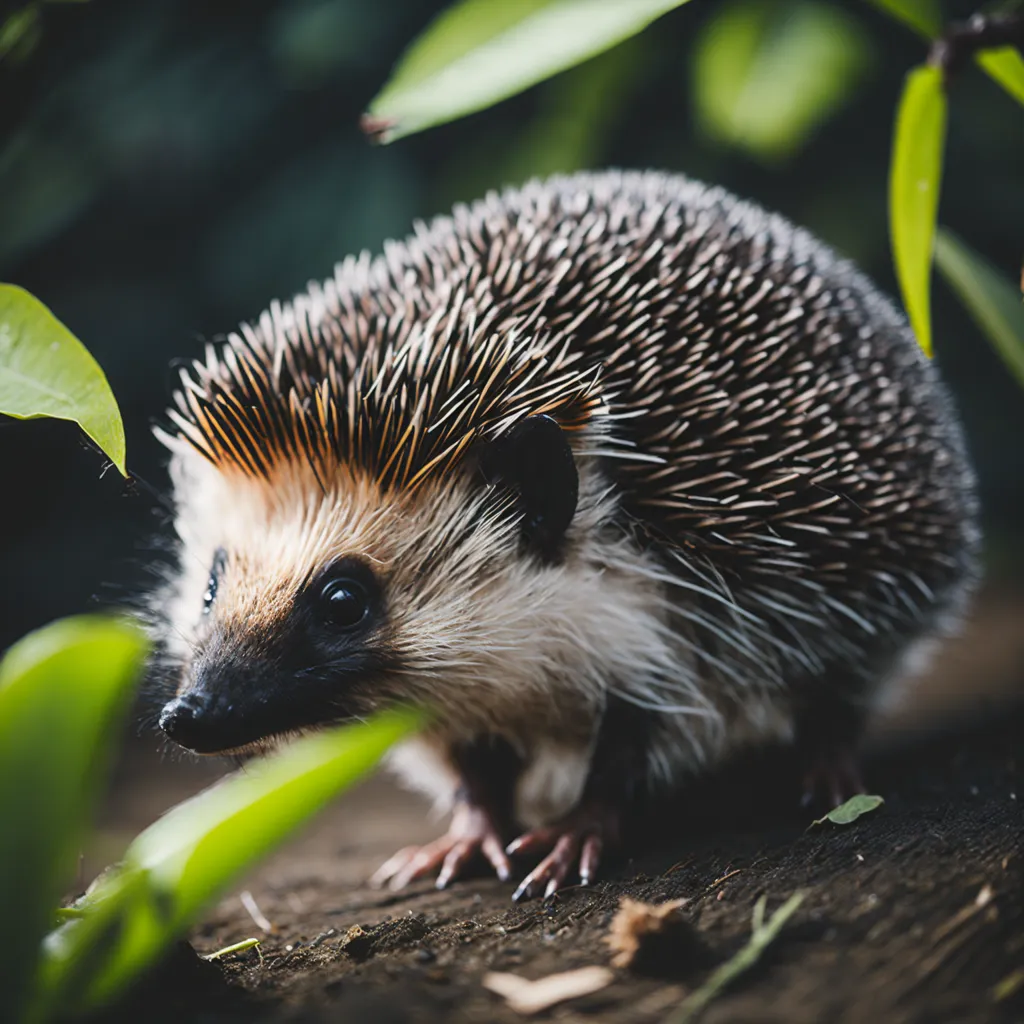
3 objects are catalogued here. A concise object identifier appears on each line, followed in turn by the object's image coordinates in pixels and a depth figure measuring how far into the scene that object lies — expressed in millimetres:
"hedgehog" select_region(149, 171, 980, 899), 438
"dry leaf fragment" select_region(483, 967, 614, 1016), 384
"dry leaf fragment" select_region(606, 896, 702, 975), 388
